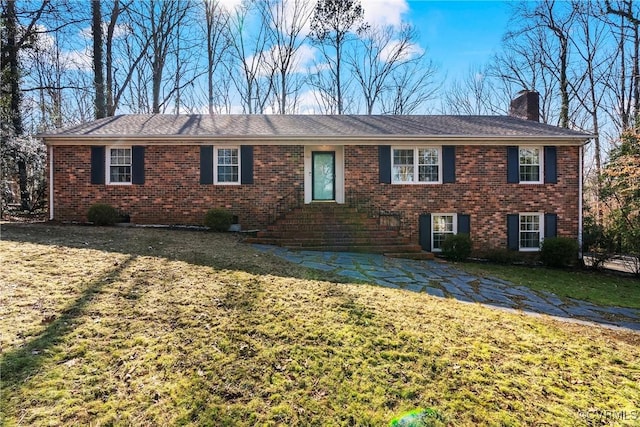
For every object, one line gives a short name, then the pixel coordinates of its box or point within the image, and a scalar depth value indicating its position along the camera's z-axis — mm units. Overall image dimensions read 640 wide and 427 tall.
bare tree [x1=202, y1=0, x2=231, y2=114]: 21250
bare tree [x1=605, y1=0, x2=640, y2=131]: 17891
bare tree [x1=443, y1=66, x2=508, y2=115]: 24391
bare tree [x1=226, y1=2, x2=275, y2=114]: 23750
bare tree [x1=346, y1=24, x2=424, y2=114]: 24141
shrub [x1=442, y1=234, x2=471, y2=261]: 9867
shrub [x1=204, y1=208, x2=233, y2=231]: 10062
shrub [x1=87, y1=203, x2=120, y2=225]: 9961
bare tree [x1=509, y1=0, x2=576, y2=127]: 19703
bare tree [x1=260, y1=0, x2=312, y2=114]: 23578
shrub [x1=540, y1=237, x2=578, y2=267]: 10078
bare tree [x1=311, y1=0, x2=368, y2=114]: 22391
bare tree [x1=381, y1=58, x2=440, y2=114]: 24219
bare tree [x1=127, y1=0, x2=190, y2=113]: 19750
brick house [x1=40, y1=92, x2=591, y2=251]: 10547
